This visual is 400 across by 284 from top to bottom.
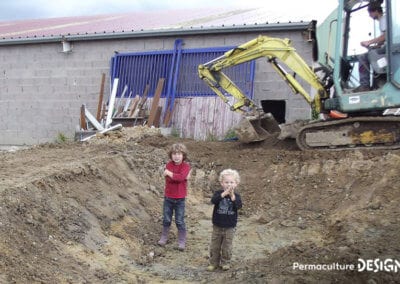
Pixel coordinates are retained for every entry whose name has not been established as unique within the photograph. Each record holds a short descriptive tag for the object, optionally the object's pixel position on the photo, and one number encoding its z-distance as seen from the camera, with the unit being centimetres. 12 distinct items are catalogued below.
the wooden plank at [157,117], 1359
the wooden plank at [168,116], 1366
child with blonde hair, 593
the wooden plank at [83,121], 1365
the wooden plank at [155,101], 1334
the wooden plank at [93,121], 1328
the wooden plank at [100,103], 1418
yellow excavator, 918
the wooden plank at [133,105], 1366
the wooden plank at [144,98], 1378
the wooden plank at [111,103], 1343
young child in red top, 671
